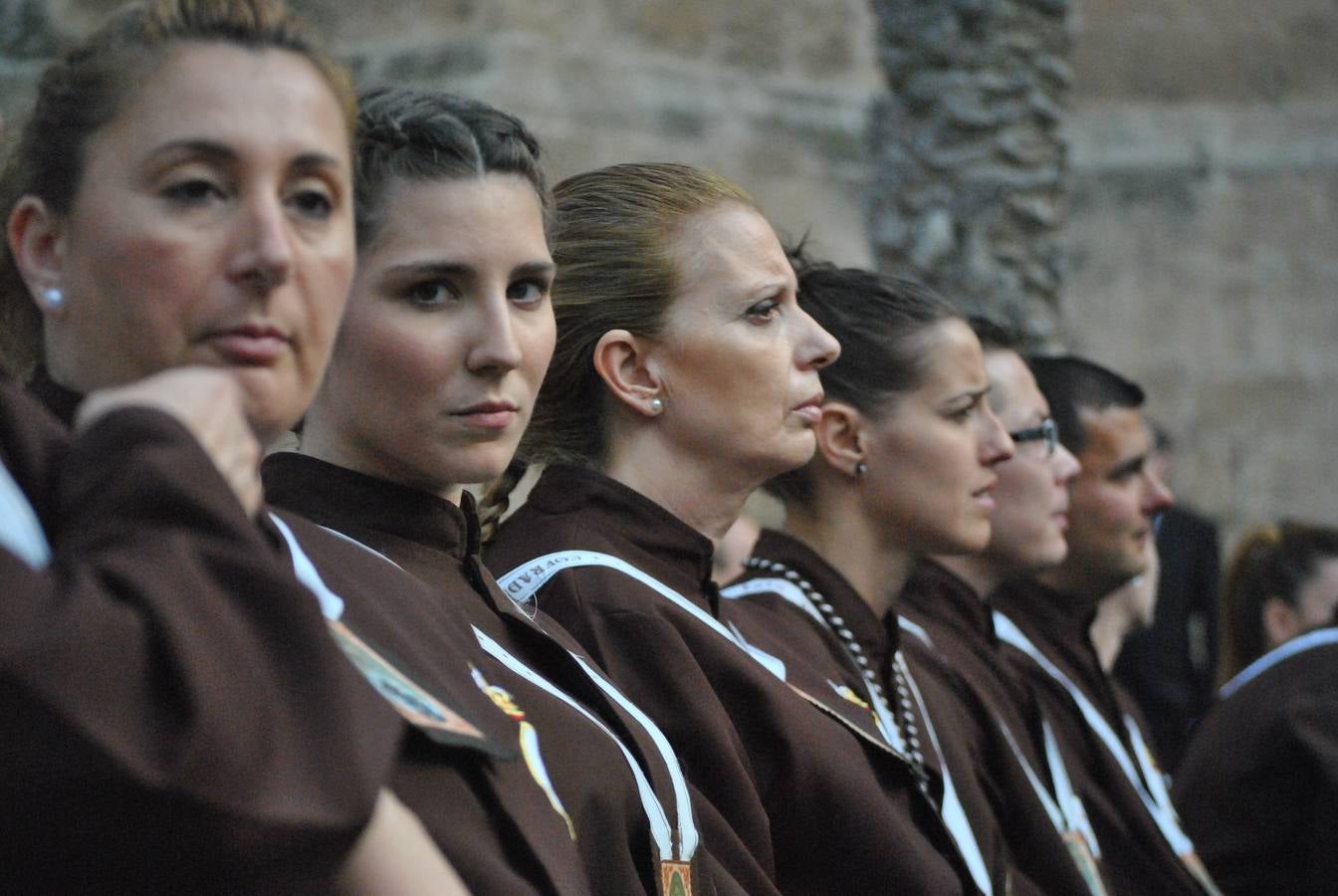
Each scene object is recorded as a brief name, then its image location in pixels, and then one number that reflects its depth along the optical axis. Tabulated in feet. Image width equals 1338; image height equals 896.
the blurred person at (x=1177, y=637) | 27.04
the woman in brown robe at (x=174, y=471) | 5.07
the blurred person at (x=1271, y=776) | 17.40
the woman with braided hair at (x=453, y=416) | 9.12
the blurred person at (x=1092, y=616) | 17.66
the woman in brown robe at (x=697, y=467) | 11.35
